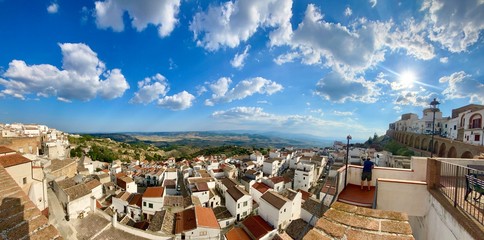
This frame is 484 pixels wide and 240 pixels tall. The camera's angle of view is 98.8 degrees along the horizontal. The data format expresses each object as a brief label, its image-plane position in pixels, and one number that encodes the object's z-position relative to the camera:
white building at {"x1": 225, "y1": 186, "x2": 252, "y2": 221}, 23.19
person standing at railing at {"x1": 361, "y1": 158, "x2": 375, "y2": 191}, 6.77
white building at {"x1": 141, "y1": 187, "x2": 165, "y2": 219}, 22.34
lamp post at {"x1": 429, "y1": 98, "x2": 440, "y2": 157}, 8.44
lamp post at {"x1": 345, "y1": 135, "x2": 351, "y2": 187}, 7.25
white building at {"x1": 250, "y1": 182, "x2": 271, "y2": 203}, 28.17
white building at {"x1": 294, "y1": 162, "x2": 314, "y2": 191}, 33.12
